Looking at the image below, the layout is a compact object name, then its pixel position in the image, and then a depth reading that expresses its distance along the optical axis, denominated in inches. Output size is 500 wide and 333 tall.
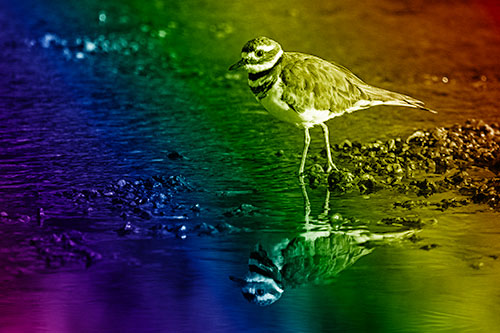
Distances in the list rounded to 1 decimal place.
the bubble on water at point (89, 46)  446.9
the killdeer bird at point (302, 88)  273.3
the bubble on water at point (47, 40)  452.4
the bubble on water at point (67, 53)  435.2
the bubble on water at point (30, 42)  452.6
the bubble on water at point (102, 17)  492.4
